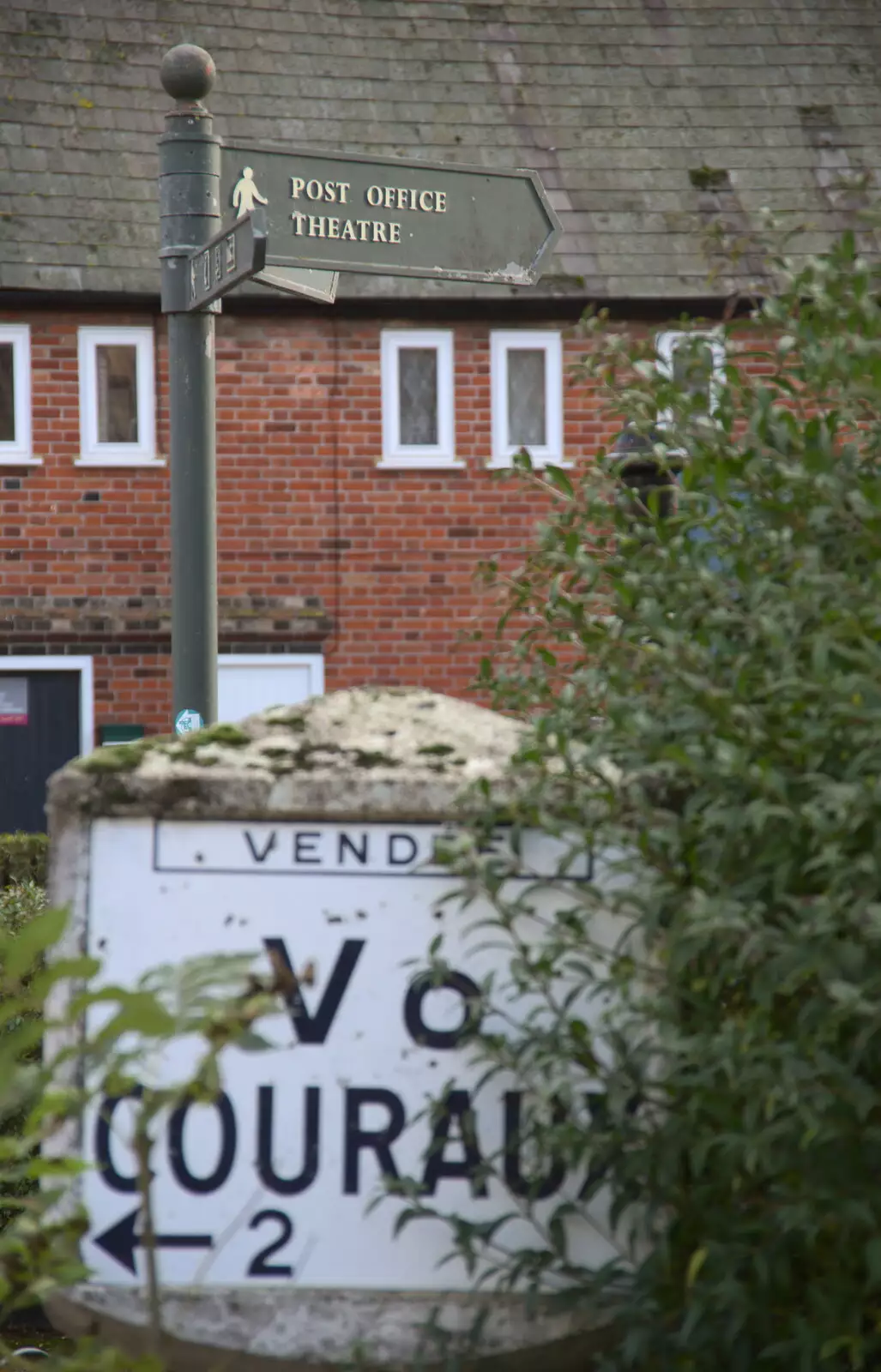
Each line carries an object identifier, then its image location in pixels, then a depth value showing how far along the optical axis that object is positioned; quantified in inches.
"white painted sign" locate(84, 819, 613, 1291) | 171.2
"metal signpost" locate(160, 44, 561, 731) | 309.9
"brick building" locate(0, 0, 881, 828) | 1020.5
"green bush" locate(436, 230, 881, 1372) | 135.5
